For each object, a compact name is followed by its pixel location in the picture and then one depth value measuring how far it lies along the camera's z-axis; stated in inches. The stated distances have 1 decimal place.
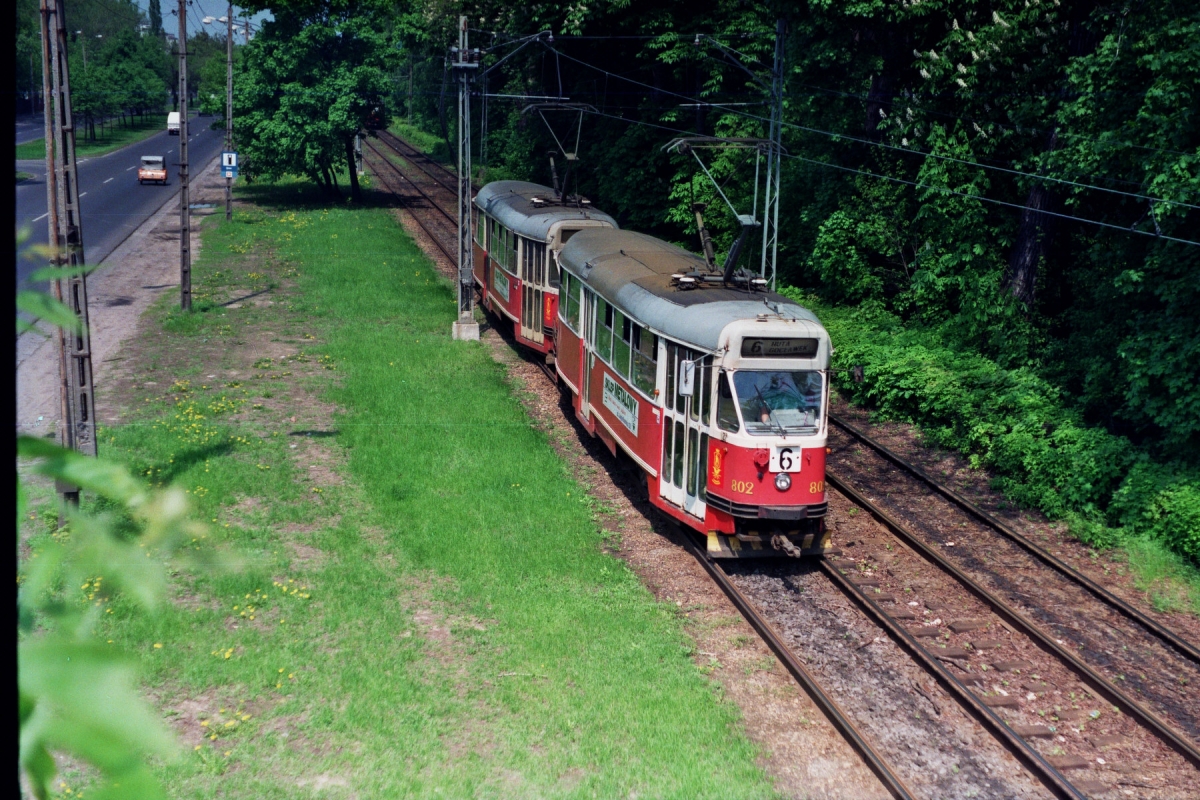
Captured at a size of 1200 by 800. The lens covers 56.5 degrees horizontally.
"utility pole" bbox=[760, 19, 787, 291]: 852.0
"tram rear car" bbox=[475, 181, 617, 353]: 891.4
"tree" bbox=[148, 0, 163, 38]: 6037.4
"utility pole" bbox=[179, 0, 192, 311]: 1050.1
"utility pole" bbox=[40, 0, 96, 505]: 542.9
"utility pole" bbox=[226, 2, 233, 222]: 1662.2
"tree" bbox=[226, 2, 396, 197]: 1775.3
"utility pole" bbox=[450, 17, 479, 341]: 1015.6
